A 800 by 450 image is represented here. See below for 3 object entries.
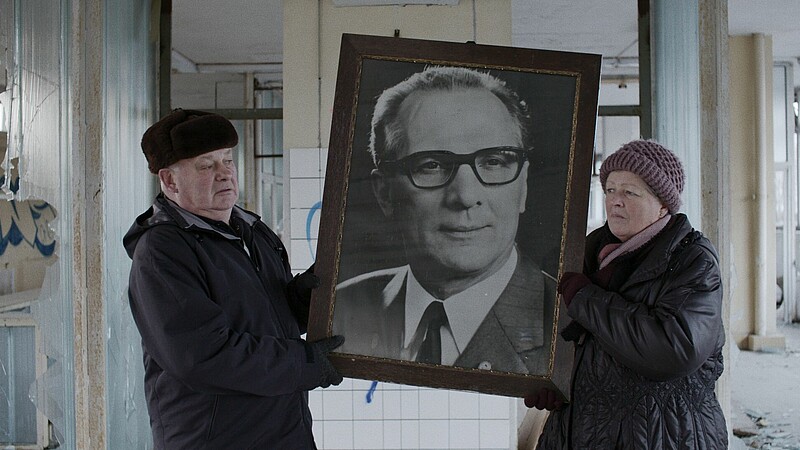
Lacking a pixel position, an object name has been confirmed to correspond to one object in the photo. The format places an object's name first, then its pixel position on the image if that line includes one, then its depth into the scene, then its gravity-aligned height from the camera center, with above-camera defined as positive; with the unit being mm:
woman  1362 -191
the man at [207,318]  1342 -173
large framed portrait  1531 +61
